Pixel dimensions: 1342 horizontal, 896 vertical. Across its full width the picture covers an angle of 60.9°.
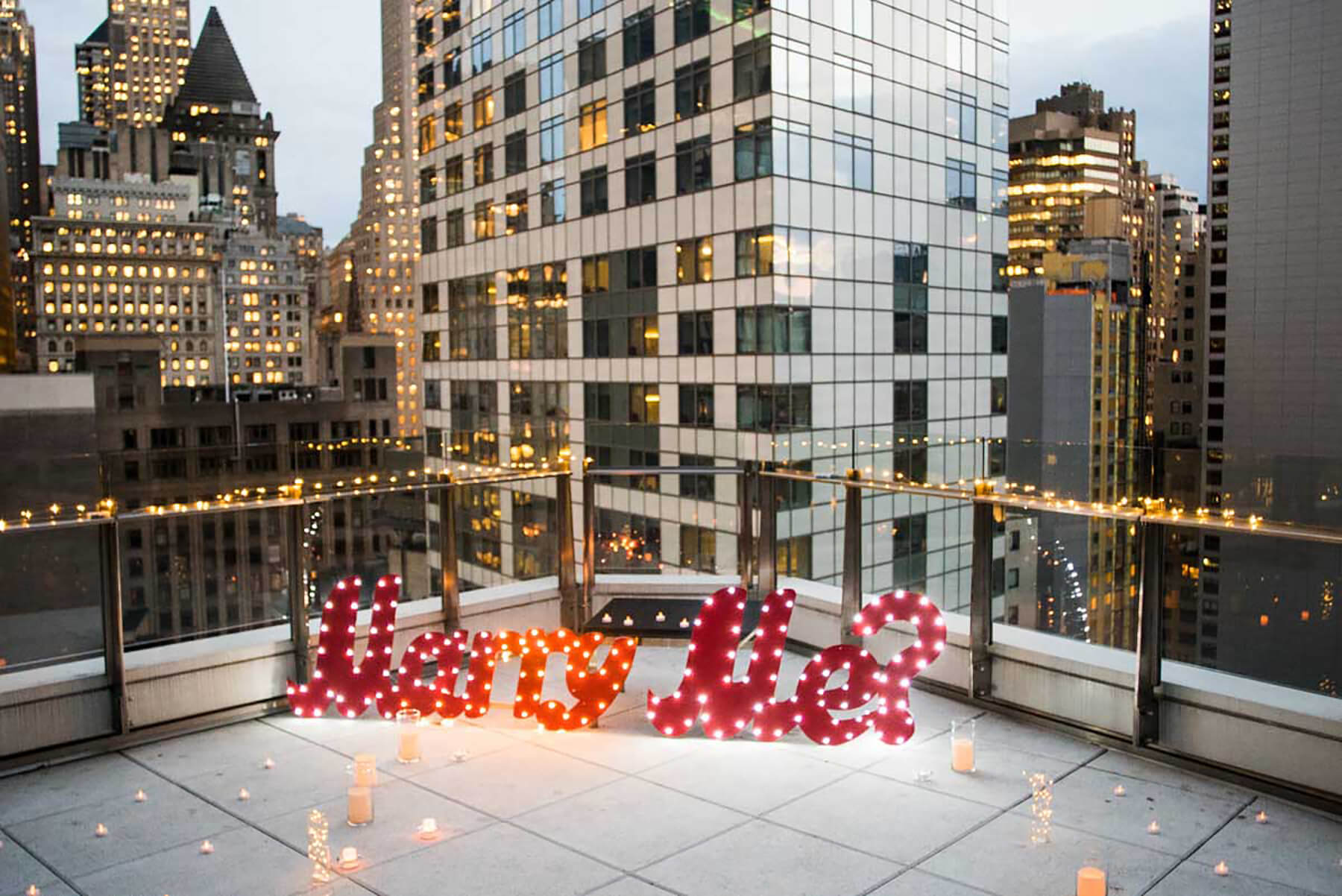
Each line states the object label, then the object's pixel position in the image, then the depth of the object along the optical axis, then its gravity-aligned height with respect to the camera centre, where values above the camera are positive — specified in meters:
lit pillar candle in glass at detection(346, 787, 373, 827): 8.72 -3.25
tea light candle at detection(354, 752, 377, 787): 9.32 -3.16
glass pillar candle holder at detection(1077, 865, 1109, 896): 7.01 -3.10
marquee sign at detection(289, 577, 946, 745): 10.46 -2.83
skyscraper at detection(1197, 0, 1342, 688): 123.38 +16.14
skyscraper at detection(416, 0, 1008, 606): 49.12 +7.42
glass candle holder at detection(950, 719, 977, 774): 9.66 -3.19
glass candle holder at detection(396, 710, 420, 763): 10.14 -3.23
